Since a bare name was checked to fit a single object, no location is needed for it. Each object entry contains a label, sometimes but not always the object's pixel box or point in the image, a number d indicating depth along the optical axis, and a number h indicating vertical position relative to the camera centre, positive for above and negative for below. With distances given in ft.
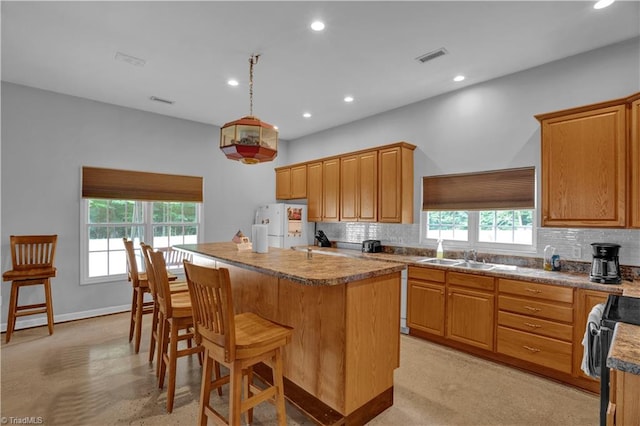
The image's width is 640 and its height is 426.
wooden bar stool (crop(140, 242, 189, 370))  8.92 -2.64
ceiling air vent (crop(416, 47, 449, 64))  9.90 +5.19
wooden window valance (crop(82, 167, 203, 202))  14.30 +1.40
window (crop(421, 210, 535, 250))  11.64 -0.43
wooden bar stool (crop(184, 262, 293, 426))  5.45 -2.30
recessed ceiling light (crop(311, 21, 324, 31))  8.59 +5.23
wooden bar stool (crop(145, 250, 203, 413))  7.45 -2.54
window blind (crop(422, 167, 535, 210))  11.39 +1.04
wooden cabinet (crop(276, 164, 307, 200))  18.81 +2.06
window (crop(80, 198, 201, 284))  14.47 -0.75
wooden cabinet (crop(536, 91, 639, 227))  8.57 +1.48
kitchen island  6.55 -2.55
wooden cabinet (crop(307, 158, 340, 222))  16.78 +1.41
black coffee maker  8.61 -1.32
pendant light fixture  8.59 +2.09
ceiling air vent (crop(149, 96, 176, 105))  13.96 +5.13
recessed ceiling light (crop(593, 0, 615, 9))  7.61 +5.22
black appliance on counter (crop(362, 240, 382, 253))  15.38 -1.47
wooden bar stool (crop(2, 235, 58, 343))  11.59 -2.14
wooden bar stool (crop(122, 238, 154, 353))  10.44 -2.35
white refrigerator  17.95 -0.50
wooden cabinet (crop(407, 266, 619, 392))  8.69 -3.20
